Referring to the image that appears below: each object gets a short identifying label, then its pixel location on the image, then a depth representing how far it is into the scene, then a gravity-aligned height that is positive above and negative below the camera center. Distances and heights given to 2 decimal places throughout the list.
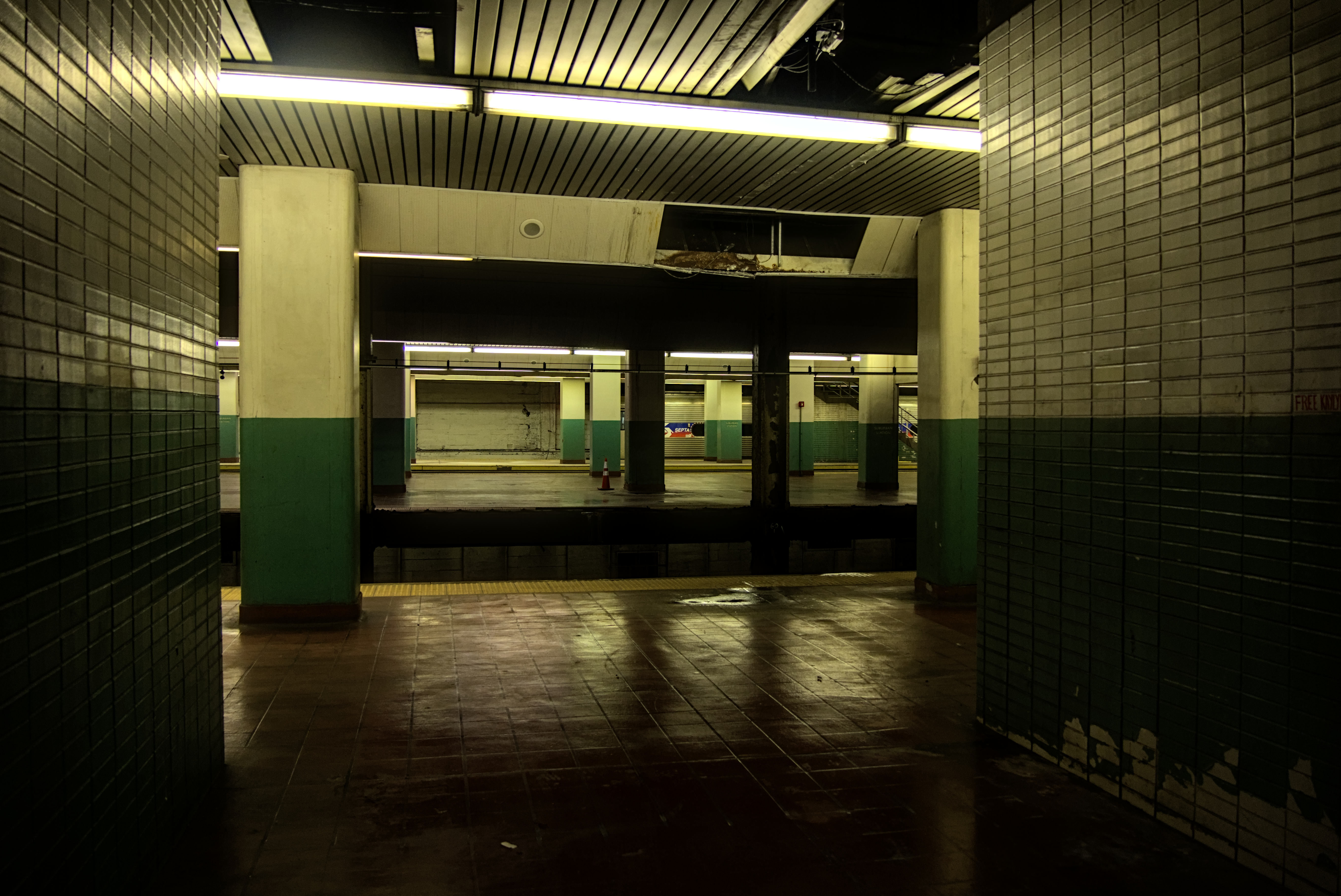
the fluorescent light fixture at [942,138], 5.93 +2.11
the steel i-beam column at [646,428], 18.81 +0.18
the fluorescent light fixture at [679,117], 5.25 +2.04
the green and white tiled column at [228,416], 26.58 +0.62
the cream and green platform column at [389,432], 17.97 +0.08
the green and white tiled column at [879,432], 20.78 +0.09
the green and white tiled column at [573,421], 26.34 +0.46
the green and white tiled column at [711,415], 29.19 +0.72
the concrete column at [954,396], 7.33 +0.35
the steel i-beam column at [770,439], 13.87 -0.05
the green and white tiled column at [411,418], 24.22 +0.53
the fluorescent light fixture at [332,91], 4.89 +2.02
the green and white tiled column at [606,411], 22.47 +0.65
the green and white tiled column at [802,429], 24.34 +0.21
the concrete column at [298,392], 6.22 +0.33
